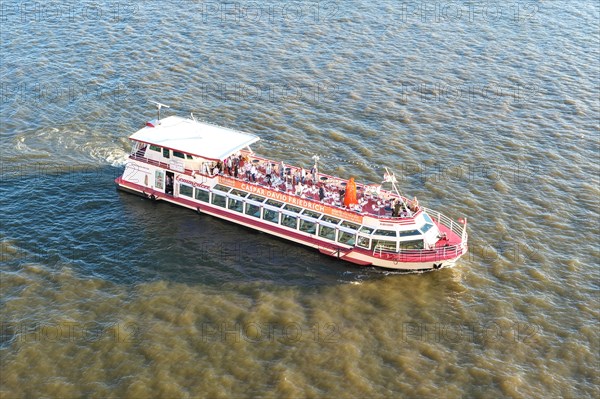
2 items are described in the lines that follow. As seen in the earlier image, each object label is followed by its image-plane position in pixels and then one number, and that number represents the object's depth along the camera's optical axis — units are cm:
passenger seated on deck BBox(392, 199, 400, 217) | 5619
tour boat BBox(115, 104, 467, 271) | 5553
